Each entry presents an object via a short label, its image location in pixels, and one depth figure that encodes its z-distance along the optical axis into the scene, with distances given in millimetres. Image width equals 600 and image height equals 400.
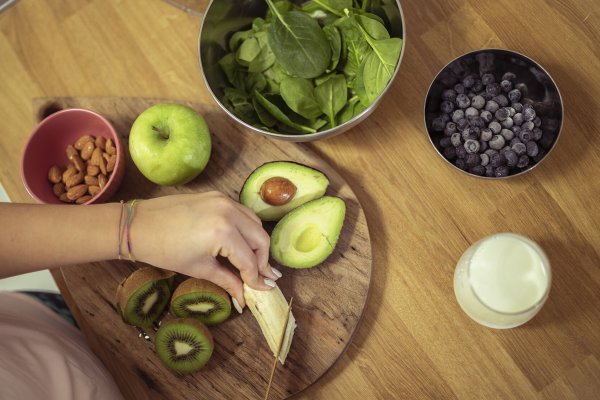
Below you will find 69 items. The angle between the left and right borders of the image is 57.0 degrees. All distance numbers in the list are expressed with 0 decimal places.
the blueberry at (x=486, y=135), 842
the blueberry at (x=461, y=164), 848
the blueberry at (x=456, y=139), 847
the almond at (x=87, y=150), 920
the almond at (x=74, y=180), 910
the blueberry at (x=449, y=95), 863
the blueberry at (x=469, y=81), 860
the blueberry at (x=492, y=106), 849
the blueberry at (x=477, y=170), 842
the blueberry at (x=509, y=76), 864
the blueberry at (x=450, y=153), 852
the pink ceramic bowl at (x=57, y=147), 896
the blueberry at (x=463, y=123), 855
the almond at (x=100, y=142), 921
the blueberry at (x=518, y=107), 851
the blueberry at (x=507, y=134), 844
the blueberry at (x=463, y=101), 856
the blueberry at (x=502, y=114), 847
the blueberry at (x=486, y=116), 848
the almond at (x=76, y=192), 902
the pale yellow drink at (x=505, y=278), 767
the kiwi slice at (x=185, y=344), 842
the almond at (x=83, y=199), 901
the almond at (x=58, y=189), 920
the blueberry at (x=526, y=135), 833
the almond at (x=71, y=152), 926
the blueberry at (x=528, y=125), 837
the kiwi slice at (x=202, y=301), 845
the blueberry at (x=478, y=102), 854
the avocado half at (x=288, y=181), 870
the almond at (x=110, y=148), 908
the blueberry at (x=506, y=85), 857
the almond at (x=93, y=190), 902
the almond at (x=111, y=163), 901
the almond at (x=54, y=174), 925
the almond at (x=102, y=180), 898
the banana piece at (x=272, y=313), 835
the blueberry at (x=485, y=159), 841
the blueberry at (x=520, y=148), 830
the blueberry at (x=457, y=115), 854
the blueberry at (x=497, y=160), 835
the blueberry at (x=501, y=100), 851
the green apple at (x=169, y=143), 858
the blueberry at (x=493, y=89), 853
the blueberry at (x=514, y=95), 852
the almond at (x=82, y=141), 928
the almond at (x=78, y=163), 917
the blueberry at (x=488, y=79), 859
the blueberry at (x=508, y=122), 849
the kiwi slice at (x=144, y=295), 861
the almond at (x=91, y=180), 909
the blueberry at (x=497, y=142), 838
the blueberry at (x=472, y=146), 834
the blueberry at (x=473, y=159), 836
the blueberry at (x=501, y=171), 836
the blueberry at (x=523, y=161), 833
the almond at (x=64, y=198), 911
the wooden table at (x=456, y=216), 842
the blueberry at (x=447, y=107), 859
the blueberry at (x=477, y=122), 846
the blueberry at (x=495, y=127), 845
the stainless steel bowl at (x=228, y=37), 818
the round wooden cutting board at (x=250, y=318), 861
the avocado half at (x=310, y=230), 849
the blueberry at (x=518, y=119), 845
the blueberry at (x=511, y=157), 828
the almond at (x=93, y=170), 912
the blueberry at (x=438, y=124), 858
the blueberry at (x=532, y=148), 829
